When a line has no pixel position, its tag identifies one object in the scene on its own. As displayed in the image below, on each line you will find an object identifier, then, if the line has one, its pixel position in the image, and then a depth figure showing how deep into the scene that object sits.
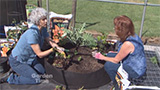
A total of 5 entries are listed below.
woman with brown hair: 2.54
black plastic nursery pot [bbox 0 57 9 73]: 3.30
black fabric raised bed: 2.94
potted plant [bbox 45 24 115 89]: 2.96
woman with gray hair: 2.86
